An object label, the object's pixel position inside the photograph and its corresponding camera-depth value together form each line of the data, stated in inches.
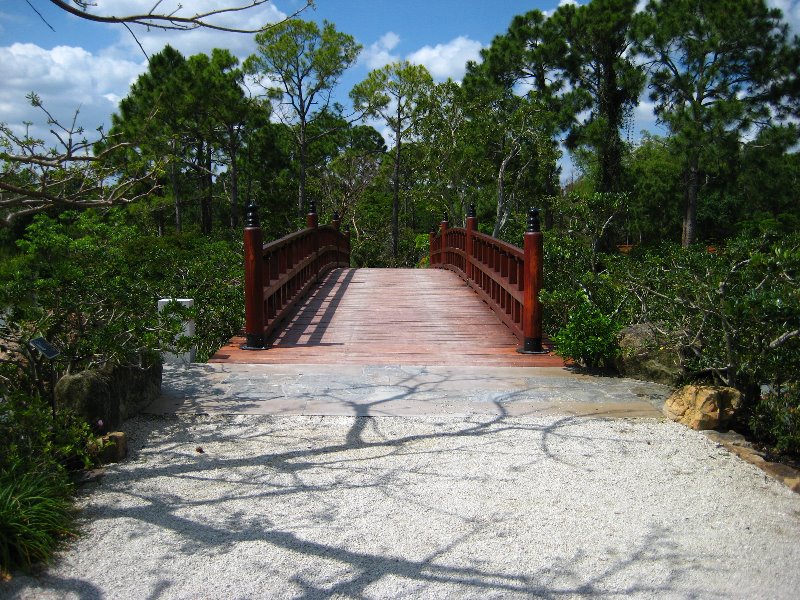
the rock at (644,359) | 209.8
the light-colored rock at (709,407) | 170.2
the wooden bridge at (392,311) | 259.1
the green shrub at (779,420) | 151.7
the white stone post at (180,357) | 240.2
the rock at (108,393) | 153.6
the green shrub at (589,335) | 222.2
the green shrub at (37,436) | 127.7
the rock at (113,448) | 150.3
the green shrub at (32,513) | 107.5
